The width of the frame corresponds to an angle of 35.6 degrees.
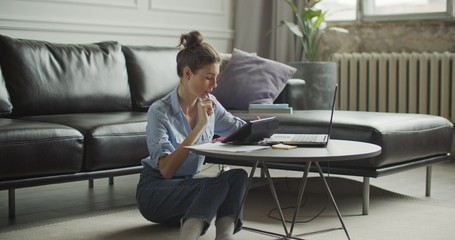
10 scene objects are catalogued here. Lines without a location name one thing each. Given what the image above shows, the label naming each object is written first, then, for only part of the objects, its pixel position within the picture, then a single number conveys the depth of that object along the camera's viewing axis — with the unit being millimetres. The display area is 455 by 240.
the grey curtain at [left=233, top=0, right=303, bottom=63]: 5551
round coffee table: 2094
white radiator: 4848
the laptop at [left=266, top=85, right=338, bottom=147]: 2344
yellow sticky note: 2257
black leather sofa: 2869
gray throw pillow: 3988
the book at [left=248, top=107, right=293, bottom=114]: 3111
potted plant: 4816
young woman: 2334
